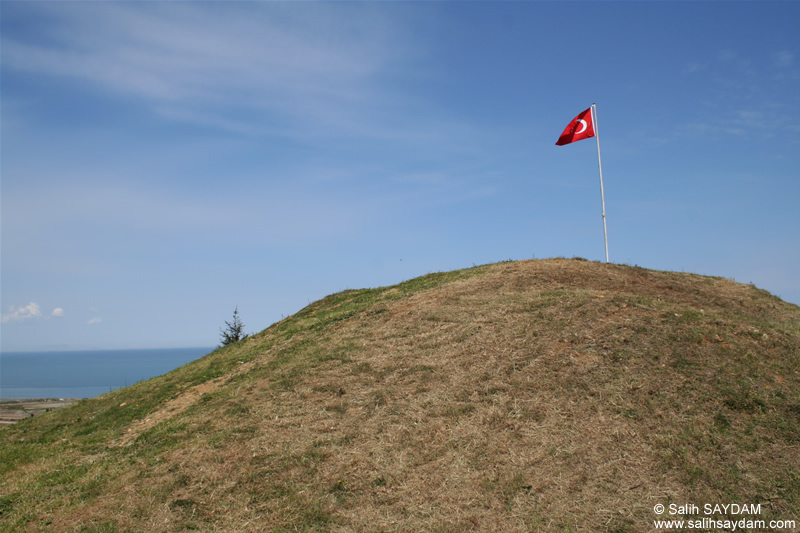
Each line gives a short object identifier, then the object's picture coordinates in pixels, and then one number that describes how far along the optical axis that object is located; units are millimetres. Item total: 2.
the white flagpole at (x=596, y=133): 16884
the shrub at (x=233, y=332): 32344
